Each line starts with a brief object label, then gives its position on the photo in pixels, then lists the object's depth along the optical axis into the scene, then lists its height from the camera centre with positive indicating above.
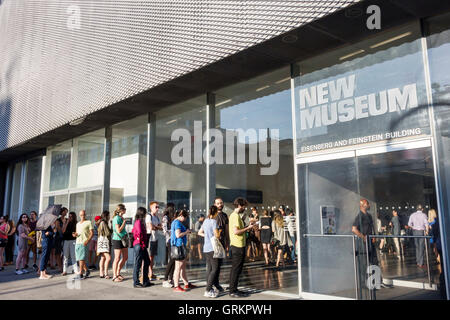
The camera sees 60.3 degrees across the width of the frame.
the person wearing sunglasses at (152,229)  9.55 -0.05
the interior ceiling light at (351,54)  7.38 +3.26
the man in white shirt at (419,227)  5.96 -0.04
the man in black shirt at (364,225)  6.53 +0.00
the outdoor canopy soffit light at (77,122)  12.58 +3.48
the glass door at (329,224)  6.96 +0.03
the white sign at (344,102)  6.62 +2.24
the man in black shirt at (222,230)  7.75 -0.07
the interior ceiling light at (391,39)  6.79 +3.30
